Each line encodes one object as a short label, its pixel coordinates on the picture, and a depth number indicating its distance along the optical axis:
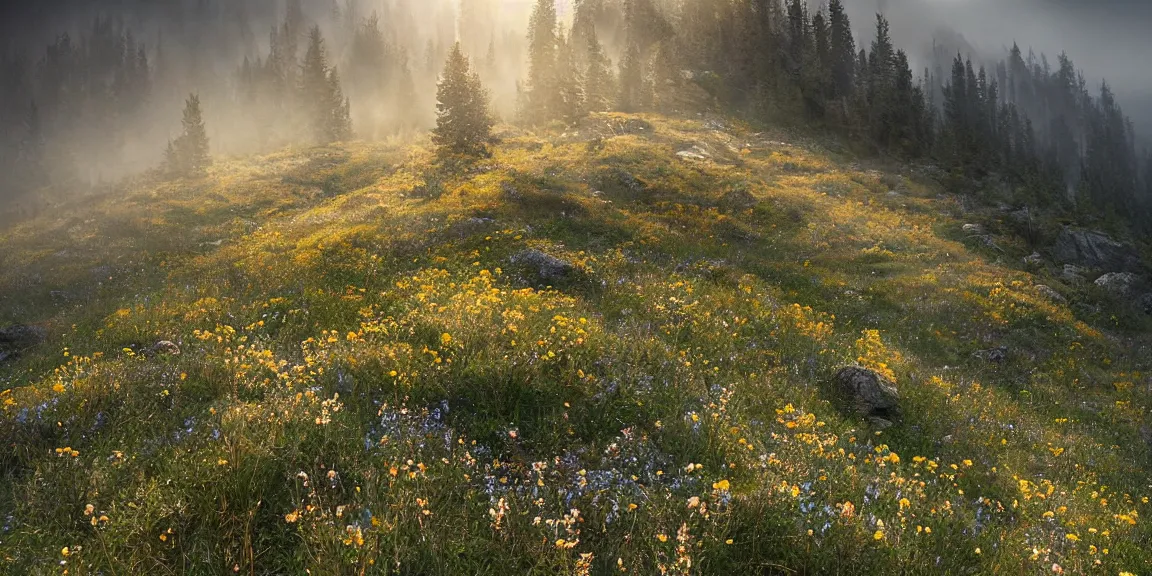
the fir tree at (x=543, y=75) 69.38
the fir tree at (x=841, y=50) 90.81
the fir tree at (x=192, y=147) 65.44
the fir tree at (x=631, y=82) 77.94
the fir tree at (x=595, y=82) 71.50
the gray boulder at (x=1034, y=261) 25.23
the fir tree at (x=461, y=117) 46.62
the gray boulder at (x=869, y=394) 8.38
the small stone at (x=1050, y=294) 19.33
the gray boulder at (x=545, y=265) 12.27
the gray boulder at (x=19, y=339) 11.30
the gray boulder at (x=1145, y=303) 22.21
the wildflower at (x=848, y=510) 4.19
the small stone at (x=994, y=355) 13.77
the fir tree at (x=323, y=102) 85.69
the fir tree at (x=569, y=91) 66.88
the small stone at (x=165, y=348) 8.10
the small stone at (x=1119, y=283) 22.70
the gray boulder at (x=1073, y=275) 23.31
